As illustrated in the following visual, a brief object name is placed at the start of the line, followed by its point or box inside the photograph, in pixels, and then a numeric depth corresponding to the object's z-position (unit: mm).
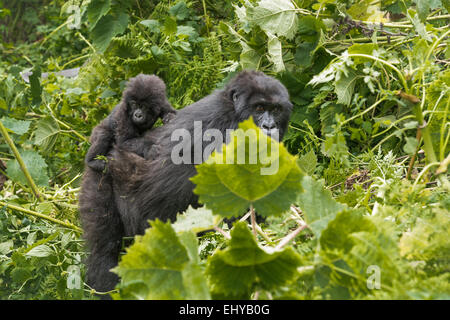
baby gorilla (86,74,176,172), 3270
